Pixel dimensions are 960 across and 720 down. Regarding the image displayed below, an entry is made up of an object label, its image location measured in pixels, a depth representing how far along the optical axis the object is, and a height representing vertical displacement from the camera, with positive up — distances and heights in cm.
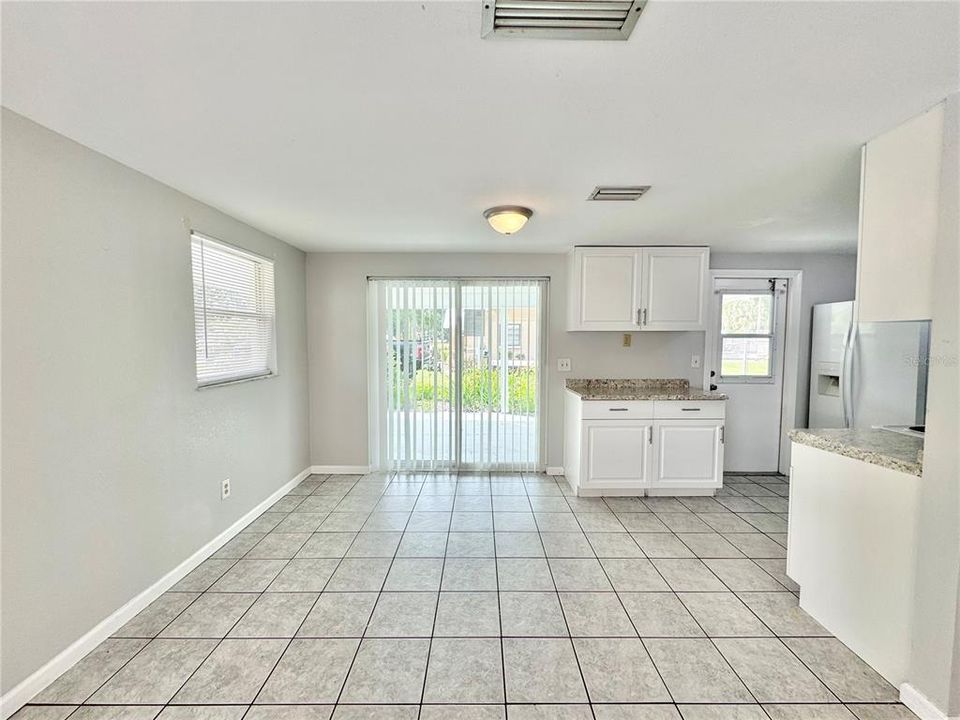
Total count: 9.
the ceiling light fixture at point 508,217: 258 +77
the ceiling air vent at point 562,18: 105 +84
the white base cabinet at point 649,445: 368 -90
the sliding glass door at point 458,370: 418 -29
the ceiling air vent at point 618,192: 232 +85
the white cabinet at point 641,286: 379 +51
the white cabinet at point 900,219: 154 +49
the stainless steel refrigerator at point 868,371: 291 -20
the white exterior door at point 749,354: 416 -10
